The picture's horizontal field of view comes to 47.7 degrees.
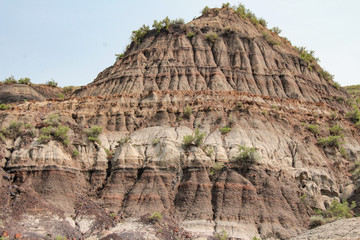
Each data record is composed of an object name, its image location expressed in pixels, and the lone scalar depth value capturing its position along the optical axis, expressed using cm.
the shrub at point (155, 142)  3678
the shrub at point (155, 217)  2995
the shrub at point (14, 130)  3600
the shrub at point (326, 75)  5819
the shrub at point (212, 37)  5269
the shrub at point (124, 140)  3696
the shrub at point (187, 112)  4122
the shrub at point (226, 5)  6119
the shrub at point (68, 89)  6262
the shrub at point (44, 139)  3447
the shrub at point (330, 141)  4192
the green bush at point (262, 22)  6252
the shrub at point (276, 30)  6319
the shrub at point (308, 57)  5712
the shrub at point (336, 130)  4423
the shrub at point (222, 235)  2881
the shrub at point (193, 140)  3609
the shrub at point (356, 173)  3866
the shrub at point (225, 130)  3897
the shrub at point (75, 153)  3541
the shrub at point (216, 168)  3466
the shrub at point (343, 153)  4225
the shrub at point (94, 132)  3794
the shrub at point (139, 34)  5566
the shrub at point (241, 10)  5926
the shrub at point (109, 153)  3700
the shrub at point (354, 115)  5006
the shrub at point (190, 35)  5266
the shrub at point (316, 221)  3167
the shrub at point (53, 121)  3725
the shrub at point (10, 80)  6222
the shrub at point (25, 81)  6234
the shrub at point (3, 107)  4222
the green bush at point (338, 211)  3297
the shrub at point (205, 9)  6153
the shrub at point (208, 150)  3588
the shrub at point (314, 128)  4331
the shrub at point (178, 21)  5472
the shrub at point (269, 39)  5594
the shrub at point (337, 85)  5801
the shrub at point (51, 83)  6644
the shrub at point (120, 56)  5584
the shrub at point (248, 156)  3500
